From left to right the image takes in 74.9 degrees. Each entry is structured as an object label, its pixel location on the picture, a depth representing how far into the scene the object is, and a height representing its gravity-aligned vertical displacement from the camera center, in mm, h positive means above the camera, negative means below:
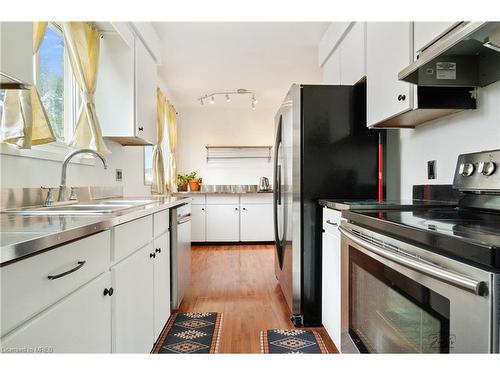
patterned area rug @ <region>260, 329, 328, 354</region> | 1824 -925
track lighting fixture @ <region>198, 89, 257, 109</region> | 4871 +1410
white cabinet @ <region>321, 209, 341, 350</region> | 1761 -530
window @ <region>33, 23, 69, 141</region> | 1936 +684
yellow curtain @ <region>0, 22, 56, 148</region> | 1391 +301
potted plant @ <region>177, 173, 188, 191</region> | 5479 +51
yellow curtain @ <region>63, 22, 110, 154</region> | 2025 +741
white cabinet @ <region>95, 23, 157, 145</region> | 2455 +728
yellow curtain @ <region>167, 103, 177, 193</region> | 4824 +552
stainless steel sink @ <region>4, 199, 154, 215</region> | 1271 -101
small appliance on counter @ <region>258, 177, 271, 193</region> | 5312 +10
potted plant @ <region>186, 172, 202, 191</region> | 5445 +67
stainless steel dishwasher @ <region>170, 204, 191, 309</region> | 2295 -501
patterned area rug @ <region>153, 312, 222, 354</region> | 1835 -922
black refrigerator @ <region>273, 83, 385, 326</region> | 2173 +135
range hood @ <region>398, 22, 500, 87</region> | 1275 +488
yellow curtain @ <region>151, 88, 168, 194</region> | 4016 +337
